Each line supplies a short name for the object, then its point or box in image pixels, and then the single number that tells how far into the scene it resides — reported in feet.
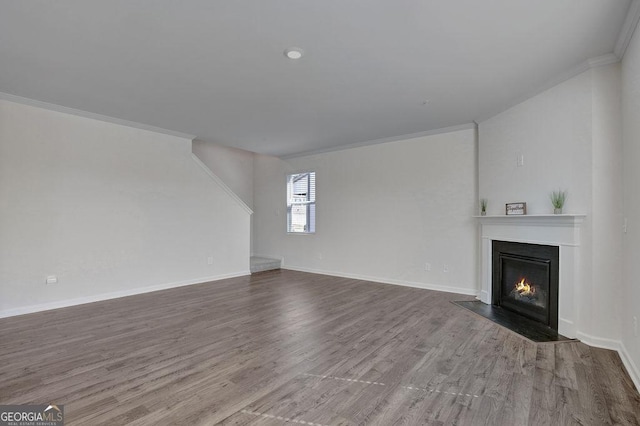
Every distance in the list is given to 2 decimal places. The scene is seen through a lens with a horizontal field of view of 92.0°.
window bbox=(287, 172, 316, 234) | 21.90
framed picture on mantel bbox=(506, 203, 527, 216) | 11.88
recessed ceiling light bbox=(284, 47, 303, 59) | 8.46
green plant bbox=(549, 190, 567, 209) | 10.23
